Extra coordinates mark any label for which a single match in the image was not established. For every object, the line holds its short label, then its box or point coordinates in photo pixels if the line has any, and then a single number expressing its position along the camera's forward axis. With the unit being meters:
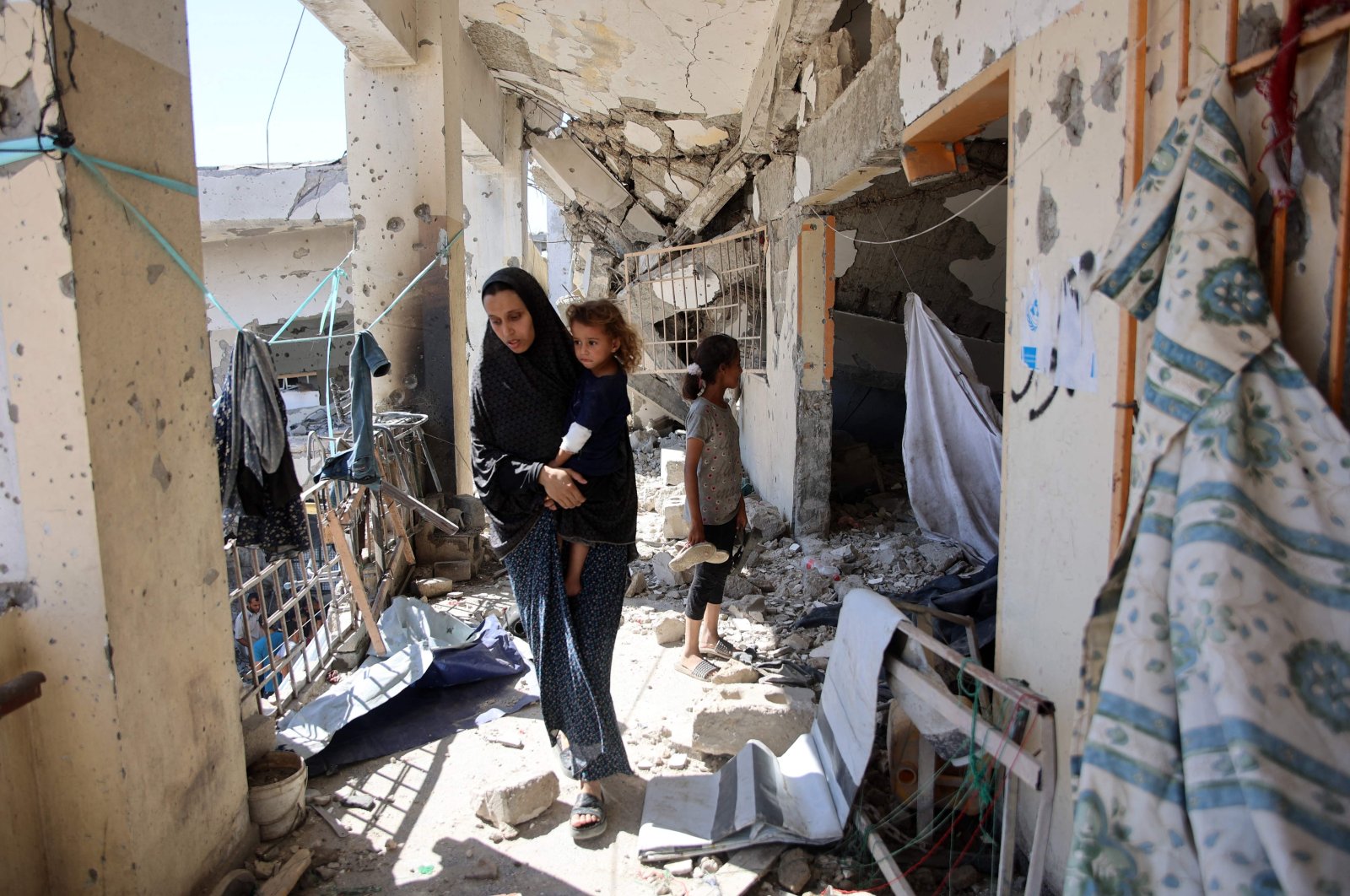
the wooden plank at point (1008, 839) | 1.66
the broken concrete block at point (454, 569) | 4.82
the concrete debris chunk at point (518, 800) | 2.44
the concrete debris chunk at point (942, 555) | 4.84
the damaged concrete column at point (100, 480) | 1.62
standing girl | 3.38
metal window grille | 6.60
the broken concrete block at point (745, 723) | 2.76
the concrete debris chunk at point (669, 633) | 4.02
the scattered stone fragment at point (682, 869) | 2.22
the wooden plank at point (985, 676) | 1.57
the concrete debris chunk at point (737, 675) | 3.38
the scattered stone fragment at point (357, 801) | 2.56
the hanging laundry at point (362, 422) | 3.55
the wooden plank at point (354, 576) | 3.43
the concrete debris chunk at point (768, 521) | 5.56
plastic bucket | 2.29
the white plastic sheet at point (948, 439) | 5.16
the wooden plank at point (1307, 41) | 1.21
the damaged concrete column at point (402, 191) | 4.95
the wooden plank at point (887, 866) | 2.00
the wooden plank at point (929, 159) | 3.42
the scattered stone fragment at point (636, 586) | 4.79
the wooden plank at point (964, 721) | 1.62
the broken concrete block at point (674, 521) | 5.80
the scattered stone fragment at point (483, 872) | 2.25
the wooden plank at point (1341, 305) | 1.23
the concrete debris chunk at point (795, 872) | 2.14
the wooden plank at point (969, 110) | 2.52
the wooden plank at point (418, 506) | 3.94
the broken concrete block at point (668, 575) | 4.88
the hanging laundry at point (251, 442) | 2.37
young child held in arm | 2.39
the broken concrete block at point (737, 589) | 4.72
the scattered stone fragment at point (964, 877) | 2.18
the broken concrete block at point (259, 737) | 2.37
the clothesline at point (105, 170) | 1.58
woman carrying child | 2.38
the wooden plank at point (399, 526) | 4.39
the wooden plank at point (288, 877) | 2.07
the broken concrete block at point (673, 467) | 7.29
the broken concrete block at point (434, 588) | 4.53
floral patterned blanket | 1.11
